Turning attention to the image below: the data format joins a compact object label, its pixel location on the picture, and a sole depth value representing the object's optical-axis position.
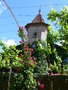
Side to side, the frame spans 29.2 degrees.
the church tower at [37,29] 17.61
